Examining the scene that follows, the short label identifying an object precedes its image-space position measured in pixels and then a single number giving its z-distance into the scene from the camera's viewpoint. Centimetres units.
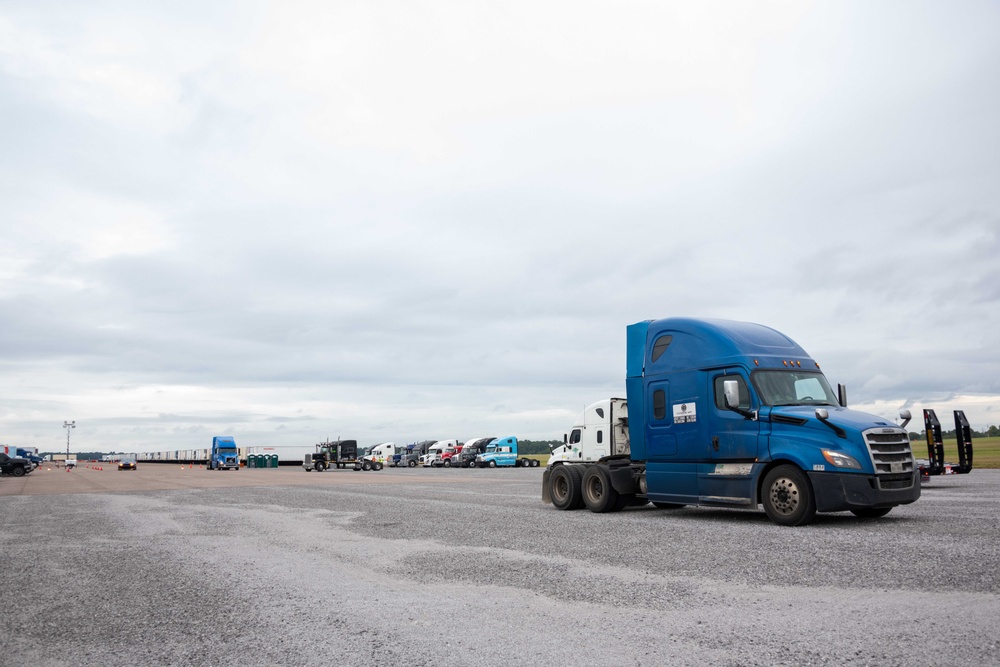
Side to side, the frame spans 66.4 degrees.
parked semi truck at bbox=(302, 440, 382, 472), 6381
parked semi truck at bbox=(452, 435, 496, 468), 6800
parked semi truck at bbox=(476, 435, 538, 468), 6794
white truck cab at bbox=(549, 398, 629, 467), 1833
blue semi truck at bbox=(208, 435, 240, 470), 7056
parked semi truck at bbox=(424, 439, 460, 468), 7212
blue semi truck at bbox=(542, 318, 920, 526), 1284
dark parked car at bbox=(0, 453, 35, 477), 5334
